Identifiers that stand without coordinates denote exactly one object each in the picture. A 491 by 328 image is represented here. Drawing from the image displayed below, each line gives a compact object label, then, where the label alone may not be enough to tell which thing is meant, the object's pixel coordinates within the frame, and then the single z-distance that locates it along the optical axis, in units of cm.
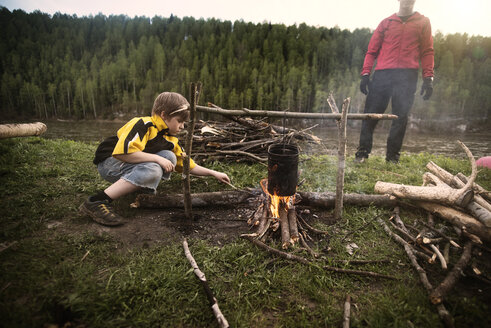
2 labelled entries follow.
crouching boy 282
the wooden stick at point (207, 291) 168
